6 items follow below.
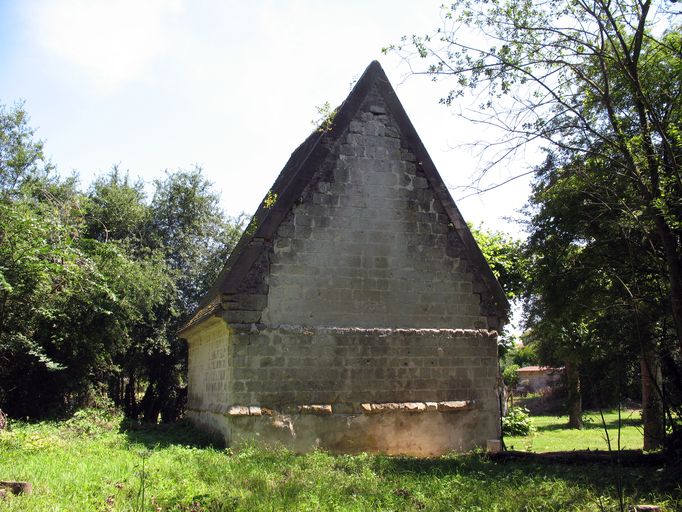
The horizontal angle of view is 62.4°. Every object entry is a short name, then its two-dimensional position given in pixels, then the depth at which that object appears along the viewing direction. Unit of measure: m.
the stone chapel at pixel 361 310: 10.34
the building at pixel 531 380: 48.41
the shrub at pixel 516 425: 21.17
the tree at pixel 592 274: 10.42
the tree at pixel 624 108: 8.77
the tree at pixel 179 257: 22.22
